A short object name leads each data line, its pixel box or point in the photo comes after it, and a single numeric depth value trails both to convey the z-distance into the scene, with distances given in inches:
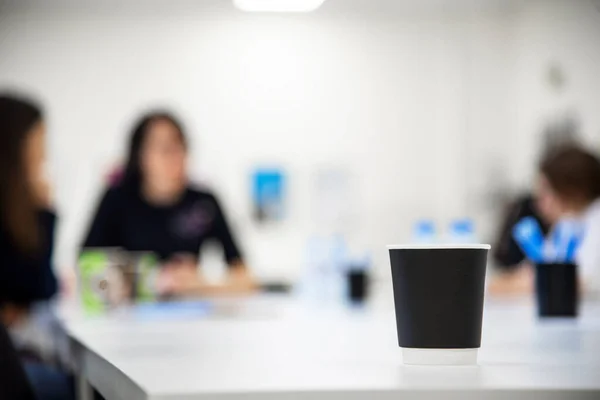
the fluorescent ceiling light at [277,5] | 136.7
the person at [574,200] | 122.7
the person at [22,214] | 113.4
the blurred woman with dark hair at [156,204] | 153.9
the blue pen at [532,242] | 87.8
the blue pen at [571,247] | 86.1
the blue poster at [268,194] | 250.0
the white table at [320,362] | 47.8
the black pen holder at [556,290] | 85.8
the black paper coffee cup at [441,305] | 55.0
